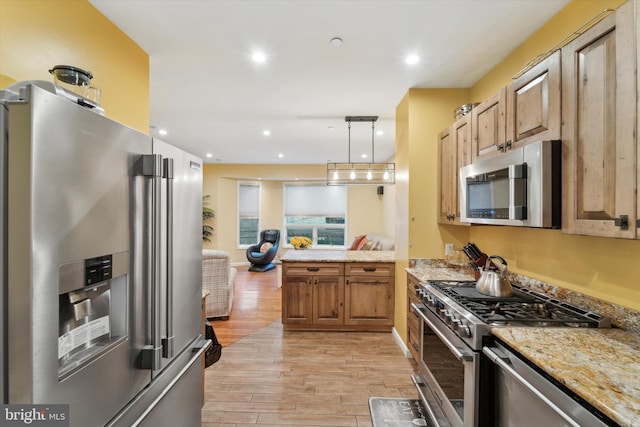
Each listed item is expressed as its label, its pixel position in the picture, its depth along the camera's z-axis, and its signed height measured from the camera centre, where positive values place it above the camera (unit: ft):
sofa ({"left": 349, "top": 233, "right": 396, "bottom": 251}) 17.34 -1.98
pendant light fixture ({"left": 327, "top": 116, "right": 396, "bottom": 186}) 12.67 +2.10
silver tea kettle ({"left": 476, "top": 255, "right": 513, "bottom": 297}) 6.27 -1.56
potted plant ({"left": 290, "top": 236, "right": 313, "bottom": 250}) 19.69 -2.07
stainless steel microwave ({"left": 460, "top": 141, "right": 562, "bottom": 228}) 4.84 +0.52
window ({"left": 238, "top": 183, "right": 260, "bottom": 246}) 26.50 -0.02
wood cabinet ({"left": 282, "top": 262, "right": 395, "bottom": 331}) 11.75 -3.44
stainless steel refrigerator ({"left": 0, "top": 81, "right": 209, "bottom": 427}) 2.32 -0.55
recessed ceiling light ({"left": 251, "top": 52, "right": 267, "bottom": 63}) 7.60 +4.23
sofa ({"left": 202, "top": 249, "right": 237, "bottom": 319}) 13.07 -3.22
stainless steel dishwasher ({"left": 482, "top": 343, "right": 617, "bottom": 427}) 2.97 -2.16
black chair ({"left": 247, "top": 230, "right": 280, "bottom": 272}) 24.00 -3.43
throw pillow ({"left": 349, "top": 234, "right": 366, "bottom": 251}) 20.43 -2.19
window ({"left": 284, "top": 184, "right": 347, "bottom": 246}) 26.53 +0.01
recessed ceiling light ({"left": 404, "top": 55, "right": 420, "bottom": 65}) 7.72 +4.24
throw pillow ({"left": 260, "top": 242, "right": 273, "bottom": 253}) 24.62 -2.96
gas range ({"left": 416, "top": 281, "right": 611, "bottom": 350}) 4.69 -1.81
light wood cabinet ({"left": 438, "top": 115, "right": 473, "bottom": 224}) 8.03 +1.55
